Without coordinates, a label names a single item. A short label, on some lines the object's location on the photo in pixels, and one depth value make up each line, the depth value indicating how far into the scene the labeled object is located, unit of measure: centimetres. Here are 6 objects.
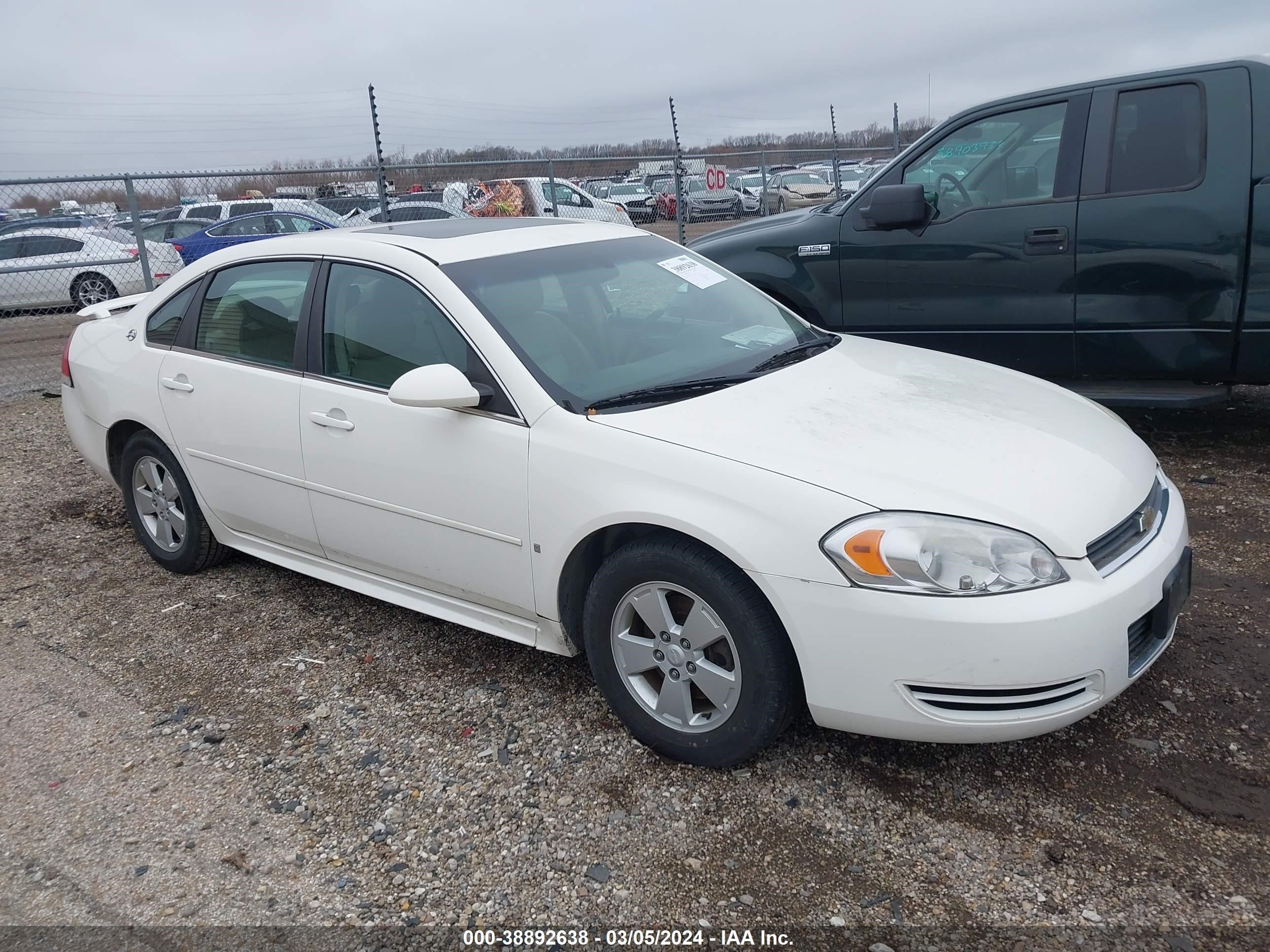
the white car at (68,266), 1221
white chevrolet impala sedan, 250
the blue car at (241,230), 1398
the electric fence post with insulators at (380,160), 1095
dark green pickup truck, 484
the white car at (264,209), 1503
